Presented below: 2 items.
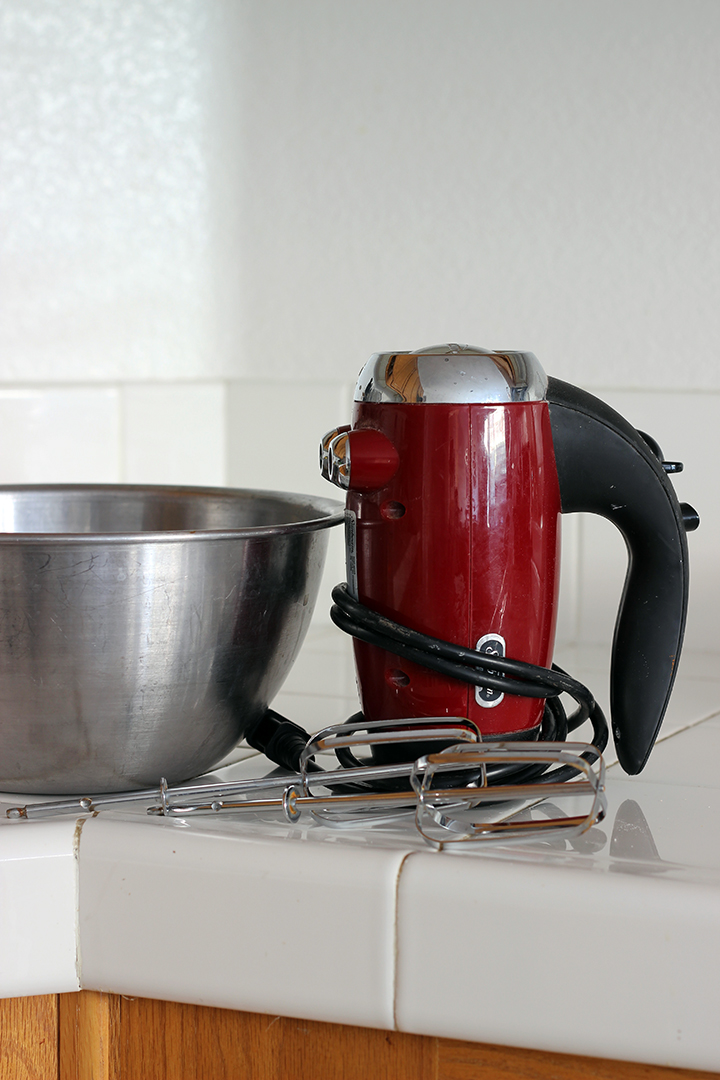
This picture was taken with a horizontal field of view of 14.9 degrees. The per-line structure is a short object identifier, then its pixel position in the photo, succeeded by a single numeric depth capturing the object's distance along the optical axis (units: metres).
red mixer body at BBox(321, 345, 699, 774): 1.20
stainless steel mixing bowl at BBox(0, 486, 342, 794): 1.17
